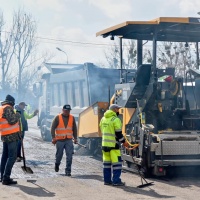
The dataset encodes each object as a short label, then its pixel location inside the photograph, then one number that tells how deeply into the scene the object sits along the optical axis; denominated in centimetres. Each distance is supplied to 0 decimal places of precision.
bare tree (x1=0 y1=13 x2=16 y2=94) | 3863
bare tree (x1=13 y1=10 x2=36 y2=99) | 3850
